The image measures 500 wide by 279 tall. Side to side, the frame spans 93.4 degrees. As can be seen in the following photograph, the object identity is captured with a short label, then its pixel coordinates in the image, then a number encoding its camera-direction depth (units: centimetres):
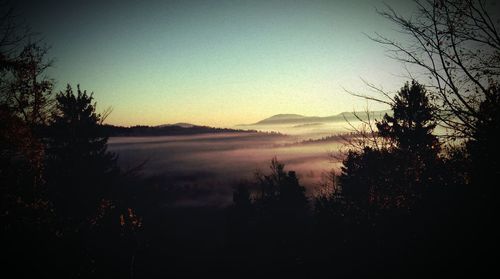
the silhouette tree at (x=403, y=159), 1362
